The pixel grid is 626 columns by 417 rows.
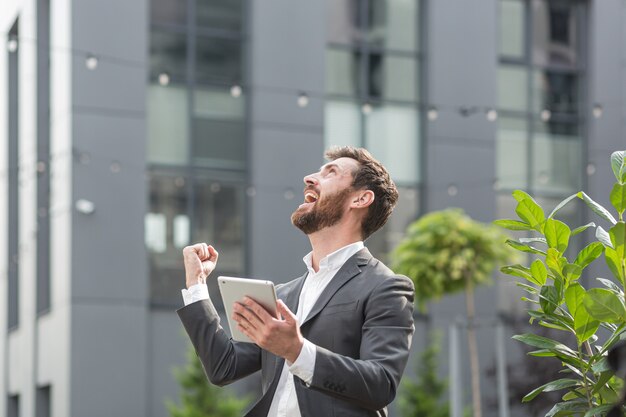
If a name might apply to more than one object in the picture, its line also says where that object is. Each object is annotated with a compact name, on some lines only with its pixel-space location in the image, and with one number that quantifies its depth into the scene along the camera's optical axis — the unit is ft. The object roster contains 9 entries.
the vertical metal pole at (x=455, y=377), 63.98
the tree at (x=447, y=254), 65.77
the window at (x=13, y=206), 86.79
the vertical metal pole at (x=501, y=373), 60.55
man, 11.58
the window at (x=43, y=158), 77.82
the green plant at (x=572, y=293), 11.96
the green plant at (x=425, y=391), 75.77
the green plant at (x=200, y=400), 69.05
